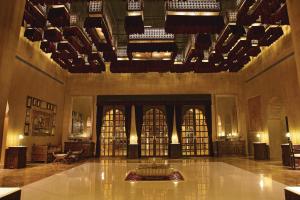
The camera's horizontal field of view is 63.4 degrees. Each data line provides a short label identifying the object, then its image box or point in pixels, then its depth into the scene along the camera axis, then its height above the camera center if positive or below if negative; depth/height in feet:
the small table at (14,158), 27.89 -2.45
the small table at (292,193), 8.00 -1.87
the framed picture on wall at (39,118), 33.81 +2.81
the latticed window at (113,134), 46.39 +0.57
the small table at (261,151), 36.32 -1.99
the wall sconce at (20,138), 31.48 -0.18
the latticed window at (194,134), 46.55 +0.64
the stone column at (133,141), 43.51 -0.71
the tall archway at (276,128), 38.29 +1.52
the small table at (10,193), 7.56 -1.82
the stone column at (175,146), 44.06 -1.58
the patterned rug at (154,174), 20.97 -3.27
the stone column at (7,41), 7.64 +3.06
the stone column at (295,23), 8.58 +4.10
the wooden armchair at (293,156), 26.30 -1.98
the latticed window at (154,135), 46.26 +0.42
